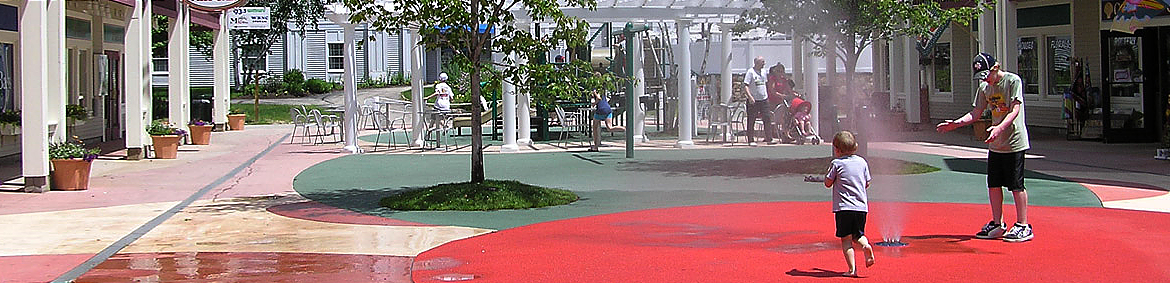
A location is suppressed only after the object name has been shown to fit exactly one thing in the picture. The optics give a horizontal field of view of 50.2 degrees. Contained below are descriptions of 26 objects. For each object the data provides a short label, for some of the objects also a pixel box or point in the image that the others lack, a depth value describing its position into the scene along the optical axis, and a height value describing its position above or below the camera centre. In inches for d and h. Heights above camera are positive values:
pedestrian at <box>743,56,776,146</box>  877.8 +30.2
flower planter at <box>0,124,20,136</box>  710.5 +13.6
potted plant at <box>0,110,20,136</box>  700.0 +17.4
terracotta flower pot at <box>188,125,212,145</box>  917.2 +11.2
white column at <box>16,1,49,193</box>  543.2 +24.3
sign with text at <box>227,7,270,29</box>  1184.2 +125.4
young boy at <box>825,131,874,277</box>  308.3 -14.7
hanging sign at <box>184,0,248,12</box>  830.6 +97.3
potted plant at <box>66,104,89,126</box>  749.1 +23.5
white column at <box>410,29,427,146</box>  889.3 +36.7
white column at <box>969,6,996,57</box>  835.4 +66.7
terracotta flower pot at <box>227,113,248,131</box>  1177.4 +26.0
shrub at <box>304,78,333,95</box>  1793.8 +88.0
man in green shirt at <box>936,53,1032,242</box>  366.3 -2.0
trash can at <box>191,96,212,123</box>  1262.3 +40.6
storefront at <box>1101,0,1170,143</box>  789.2 +34.3
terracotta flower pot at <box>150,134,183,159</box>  787.4 +2.4
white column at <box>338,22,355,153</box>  802.8 +35.0
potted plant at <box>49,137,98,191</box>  566.6 -7.1
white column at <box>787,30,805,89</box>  1189.7 +75.2
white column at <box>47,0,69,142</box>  577.0 +47.6
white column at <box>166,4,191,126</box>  896.3 +56.2
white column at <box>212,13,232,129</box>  1110.4 +66.9
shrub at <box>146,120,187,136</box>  794.2 +13.4
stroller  872.9 +11.3
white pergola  861.8 +88.3
